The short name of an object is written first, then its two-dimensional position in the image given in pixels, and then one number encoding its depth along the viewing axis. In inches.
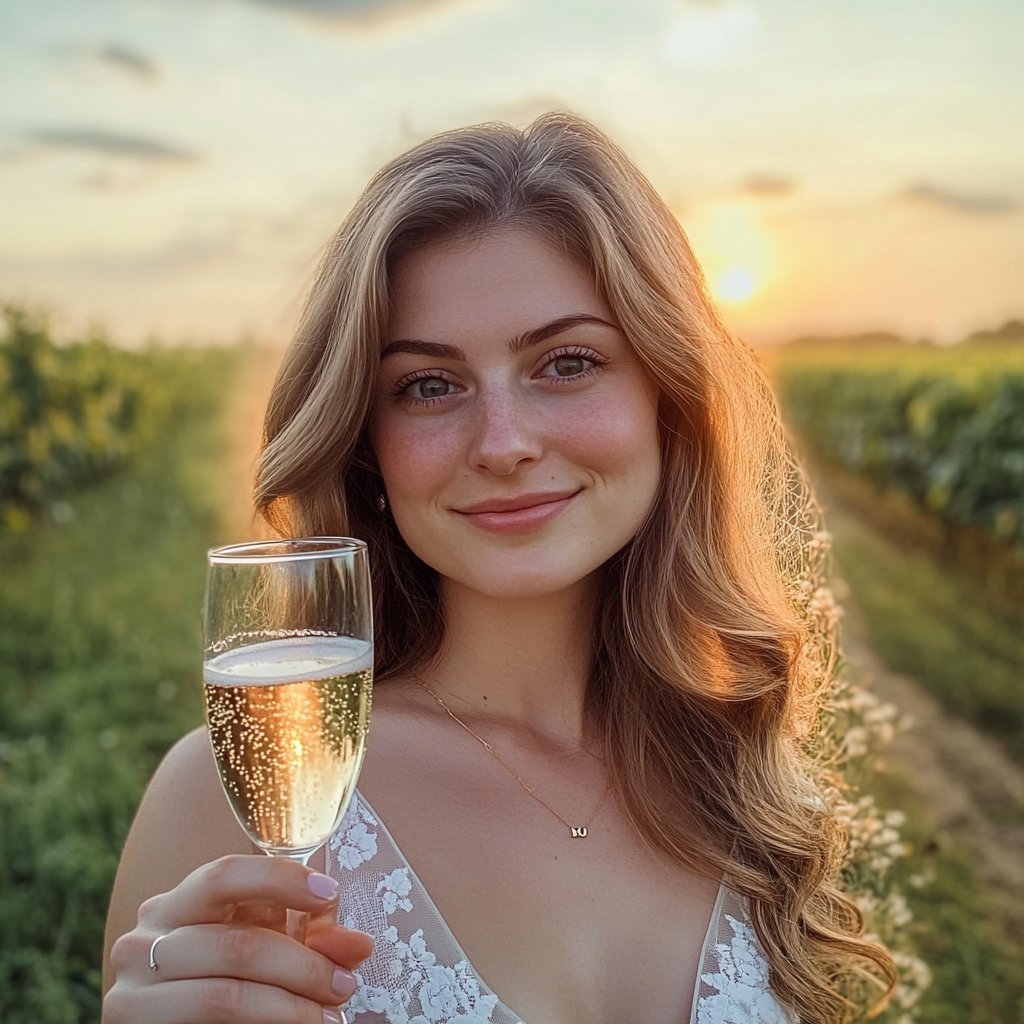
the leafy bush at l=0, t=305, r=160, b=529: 376.5
